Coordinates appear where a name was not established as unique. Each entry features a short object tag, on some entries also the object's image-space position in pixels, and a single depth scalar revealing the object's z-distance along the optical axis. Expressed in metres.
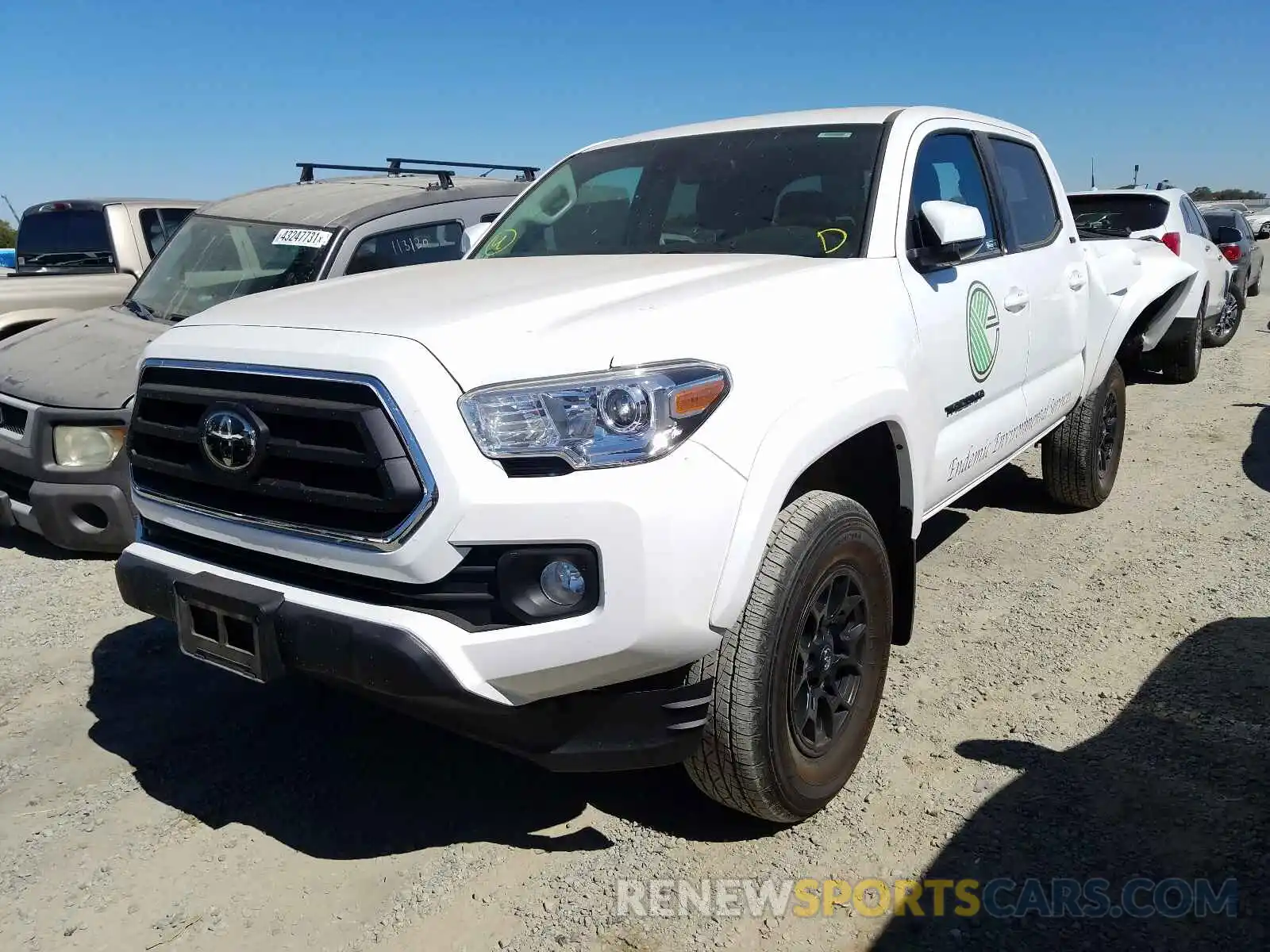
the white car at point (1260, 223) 28.66
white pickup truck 2.07
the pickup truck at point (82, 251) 6.71
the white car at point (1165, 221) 9.12
